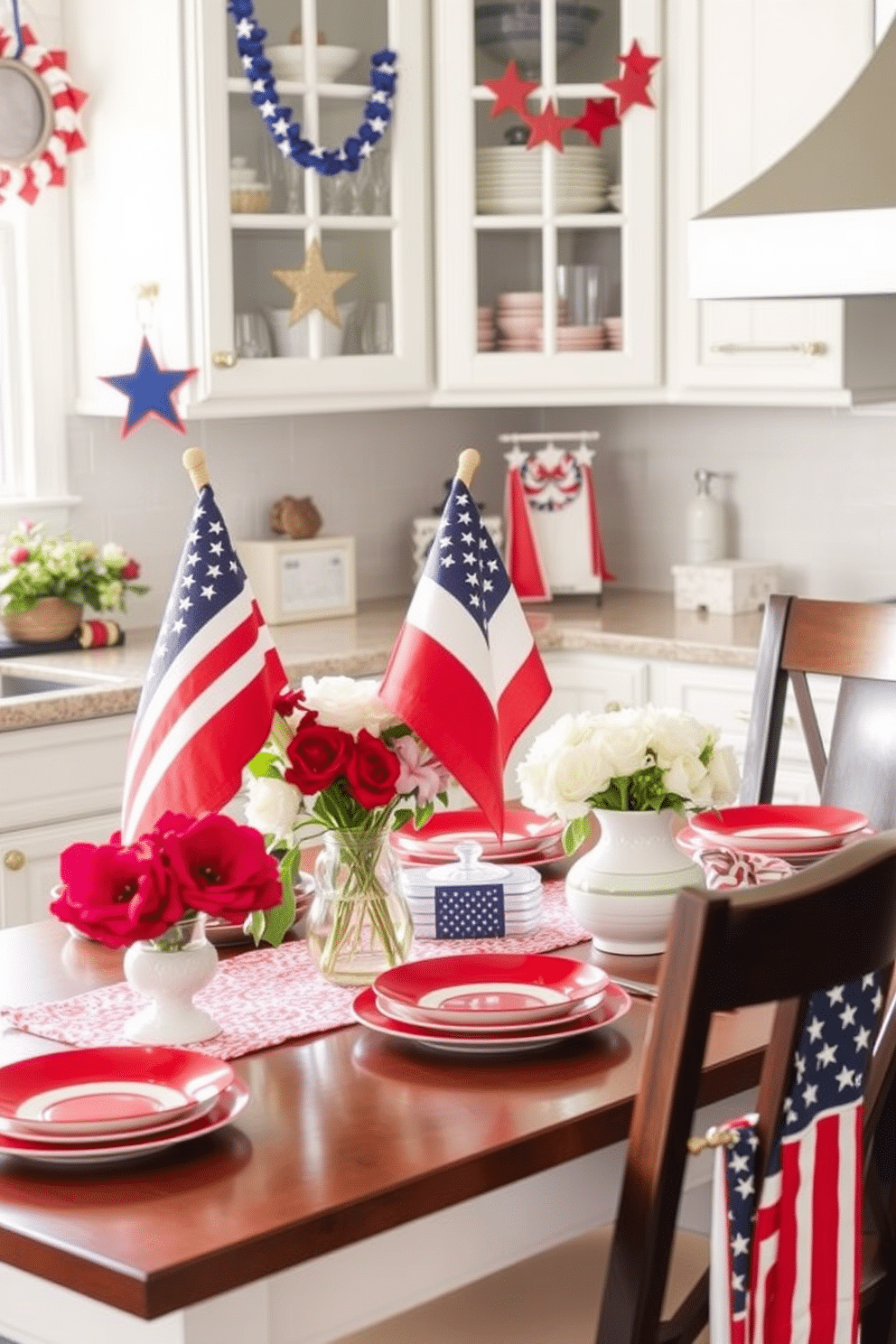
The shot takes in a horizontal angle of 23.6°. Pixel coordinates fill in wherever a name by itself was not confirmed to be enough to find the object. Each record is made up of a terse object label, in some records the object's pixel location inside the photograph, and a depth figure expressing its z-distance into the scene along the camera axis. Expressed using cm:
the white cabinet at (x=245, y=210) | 388
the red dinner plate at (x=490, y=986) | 193
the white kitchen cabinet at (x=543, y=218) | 418
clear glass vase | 214
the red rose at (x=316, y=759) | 205
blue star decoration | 393
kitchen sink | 378
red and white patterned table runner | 200
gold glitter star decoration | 404
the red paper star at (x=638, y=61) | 415
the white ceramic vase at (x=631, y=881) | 225
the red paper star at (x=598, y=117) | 421
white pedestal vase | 191
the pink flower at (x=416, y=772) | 213
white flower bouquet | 222
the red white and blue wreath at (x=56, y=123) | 394
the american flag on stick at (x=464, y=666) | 215
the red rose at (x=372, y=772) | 206
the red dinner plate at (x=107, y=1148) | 164
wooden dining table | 152
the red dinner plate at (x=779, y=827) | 246
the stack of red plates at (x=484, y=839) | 262
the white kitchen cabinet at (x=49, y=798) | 338
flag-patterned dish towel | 159
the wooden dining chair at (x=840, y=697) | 288
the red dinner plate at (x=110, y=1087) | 168
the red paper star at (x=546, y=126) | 420
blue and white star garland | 389
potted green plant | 381
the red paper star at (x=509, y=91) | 418
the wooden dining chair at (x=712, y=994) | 147
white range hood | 259
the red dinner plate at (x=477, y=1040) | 190
